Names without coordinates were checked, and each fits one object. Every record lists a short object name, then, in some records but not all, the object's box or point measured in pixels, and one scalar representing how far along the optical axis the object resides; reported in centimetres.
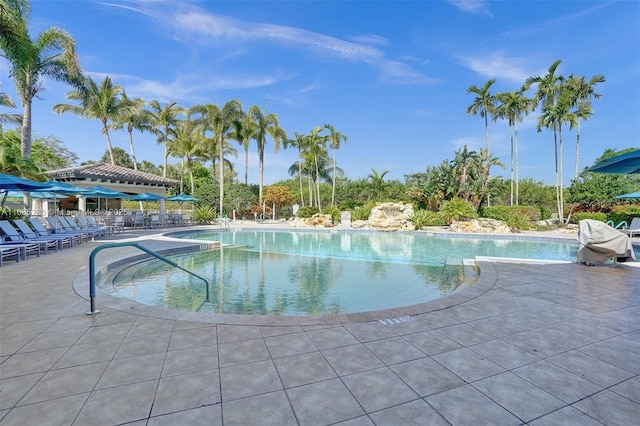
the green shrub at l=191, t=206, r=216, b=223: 2200
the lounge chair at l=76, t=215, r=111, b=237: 1270
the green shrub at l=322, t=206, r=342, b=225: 2377
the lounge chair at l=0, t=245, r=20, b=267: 725
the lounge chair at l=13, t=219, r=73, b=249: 894
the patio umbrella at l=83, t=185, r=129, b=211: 1434
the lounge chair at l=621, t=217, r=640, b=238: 1377
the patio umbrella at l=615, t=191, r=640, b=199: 1379
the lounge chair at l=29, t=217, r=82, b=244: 955
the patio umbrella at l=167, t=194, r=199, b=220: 1937
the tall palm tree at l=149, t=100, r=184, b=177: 2778
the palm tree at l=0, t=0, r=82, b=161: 1390
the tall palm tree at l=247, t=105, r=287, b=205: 2781
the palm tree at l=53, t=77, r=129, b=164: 2209
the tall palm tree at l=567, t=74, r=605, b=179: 2081
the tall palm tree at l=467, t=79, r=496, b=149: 2622
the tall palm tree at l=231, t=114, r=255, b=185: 2655
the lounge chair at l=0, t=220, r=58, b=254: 815
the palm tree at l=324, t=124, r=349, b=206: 2883
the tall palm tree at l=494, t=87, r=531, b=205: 2416
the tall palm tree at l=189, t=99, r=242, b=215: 2481
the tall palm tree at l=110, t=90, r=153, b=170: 2498
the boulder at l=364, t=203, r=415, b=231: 1947
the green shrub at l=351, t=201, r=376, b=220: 2361
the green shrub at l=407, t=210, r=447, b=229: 1958
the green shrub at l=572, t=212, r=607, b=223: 1797
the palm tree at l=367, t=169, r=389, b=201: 2792
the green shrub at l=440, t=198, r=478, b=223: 1986
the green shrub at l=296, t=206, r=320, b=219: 2458
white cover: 669
